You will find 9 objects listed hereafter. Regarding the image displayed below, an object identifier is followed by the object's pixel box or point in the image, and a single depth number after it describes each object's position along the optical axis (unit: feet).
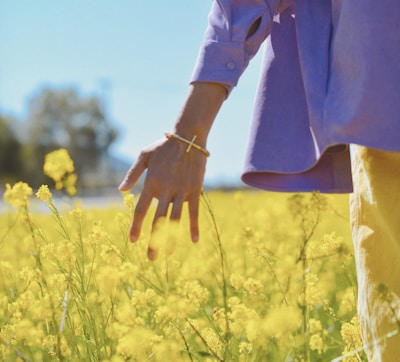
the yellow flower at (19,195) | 6.51
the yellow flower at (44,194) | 6.54
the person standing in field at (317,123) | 5.00
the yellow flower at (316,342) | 7.09
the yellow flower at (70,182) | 7.62
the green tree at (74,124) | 150.51
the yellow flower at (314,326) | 7.25
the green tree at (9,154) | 130.41
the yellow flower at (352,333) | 6.31
